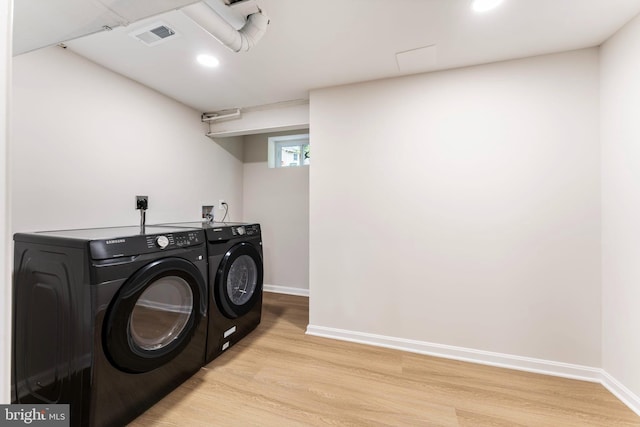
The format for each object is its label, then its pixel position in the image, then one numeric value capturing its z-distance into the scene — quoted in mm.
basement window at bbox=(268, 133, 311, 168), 3580
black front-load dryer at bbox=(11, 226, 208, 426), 1214
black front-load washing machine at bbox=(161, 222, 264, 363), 1922
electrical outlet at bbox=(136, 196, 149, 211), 2266
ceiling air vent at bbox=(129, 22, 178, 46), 1541
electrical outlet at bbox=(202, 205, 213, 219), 3006
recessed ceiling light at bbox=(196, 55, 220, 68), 1865
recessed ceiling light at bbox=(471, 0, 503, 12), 1358
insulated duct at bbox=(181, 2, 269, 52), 1235
